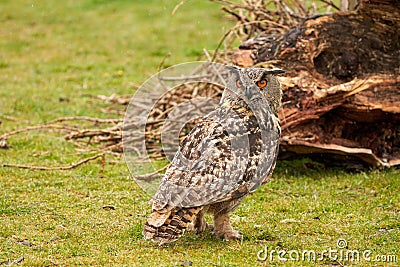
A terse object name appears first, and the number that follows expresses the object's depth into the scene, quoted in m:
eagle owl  12.80
